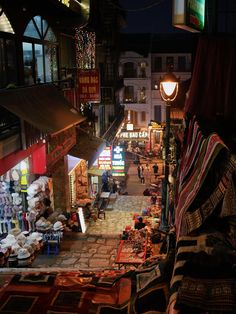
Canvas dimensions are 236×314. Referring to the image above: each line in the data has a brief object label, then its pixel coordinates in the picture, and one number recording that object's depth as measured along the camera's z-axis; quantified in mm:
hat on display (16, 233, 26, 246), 15220
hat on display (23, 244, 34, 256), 14842
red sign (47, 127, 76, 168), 15742
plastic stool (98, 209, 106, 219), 22672
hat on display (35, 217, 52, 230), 17219
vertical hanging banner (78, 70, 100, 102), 21641
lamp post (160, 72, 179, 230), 12414
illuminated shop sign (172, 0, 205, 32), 7328
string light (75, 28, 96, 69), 23938
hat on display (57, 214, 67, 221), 19247
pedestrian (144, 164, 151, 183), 40062
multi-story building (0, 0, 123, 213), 11516
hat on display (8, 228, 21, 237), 15809
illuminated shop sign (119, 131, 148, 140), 44844
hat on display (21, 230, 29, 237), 16477
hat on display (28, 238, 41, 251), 15614
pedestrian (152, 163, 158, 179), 39634
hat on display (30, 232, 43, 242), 16031
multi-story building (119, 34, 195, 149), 59312
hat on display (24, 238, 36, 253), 15289
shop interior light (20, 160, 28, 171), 16844
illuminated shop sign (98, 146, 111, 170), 26578
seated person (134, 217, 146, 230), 17416
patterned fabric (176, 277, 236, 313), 2969
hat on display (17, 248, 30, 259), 14242
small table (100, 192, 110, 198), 26902
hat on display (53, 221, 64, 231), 17469
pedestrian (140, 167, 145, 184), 38906
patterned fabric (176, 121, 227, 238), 3963
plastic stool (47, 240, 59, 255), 16359
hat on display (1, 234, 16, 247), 14789
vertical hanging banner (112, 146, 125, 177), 26828
